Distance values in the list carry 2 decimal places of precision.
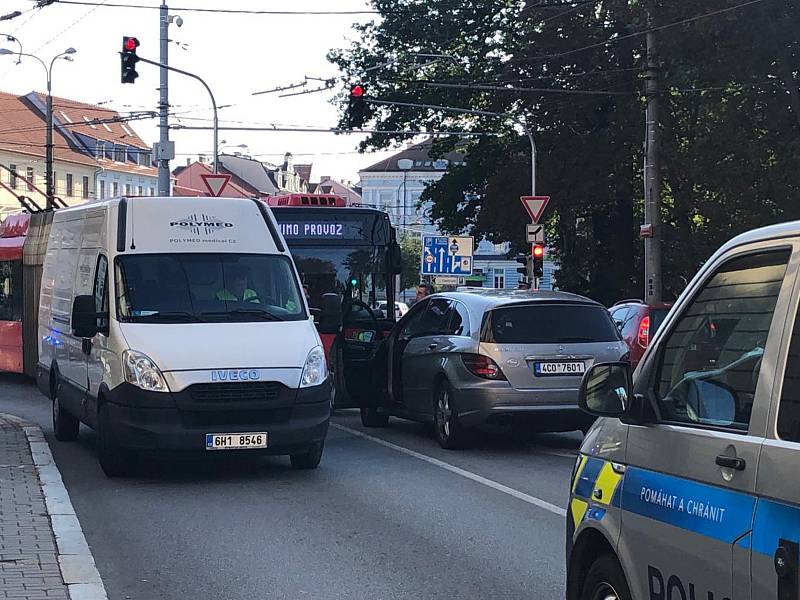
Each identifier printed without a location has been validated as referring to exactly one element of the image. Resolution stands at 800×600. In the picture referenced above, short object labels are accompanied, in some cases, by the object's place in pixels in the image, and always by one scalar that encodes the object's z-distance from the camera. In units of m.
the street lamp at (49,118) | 42.75
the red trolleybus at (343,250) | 19.34
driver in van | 12.02
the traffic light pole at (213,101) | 29.81
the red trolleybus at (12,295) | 23.25
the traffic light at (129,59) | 26.86
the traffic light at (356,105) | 28.55
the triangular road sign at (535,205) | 29.84
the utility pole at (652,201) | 26.22
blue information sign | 31.94
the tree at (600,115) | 26.36
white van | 10.97
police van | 3.39
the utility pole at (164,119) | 28.88
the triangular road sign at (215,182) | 26.80
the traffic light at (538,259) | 31.69
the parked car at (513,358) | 12.98
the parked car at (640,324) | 17.59
